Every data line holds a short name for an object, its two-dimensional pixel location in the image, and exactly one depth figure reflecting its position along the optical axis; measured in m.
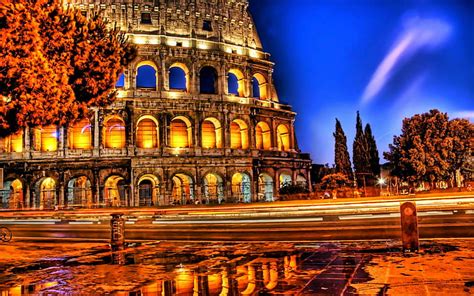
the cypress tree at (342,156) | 46.25
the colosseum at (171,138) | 39.09
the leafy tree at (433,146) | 41.62
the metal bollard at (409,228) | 9.54
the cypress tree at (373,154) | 49.34
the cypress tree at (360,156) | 45.16
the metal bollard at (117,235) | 12.40
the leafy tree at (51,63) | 12.54
